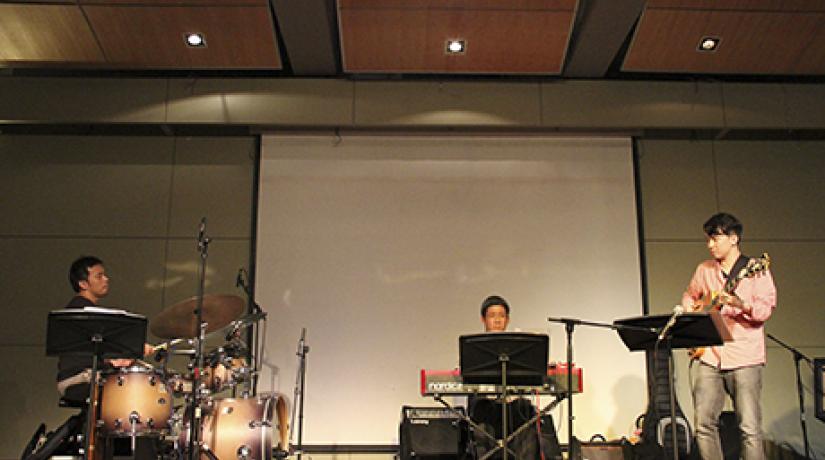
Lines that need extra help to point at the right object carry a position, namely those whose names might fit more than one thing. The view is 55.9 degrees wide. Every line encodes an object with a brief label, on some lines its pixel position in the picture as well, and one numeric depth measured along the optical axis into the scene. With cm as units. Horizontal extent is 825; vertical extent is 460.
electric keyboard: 466
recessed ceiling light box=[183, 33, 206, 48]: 603
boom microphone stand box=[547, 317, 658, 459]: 416
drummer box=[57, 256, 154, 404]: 476
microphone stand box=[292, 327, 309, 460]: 558
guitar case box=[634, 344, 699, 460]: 554
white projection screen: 623
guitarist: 463
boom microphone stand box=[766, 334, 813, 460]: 543
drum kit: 453
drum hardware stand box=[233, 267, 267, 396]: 614
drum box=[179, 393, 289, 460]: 461
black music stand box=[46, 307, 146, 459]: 410
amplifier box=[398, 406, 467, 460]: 520
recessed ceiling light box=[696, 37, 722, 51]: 610
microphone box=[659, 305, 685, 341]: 406
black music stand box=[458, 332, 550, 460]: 431
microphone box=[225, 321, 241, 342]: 493
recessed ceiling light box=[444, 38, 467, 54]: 608
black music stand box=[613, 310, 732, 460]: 407
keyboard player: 497
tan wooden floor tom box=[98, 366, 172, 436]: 452
